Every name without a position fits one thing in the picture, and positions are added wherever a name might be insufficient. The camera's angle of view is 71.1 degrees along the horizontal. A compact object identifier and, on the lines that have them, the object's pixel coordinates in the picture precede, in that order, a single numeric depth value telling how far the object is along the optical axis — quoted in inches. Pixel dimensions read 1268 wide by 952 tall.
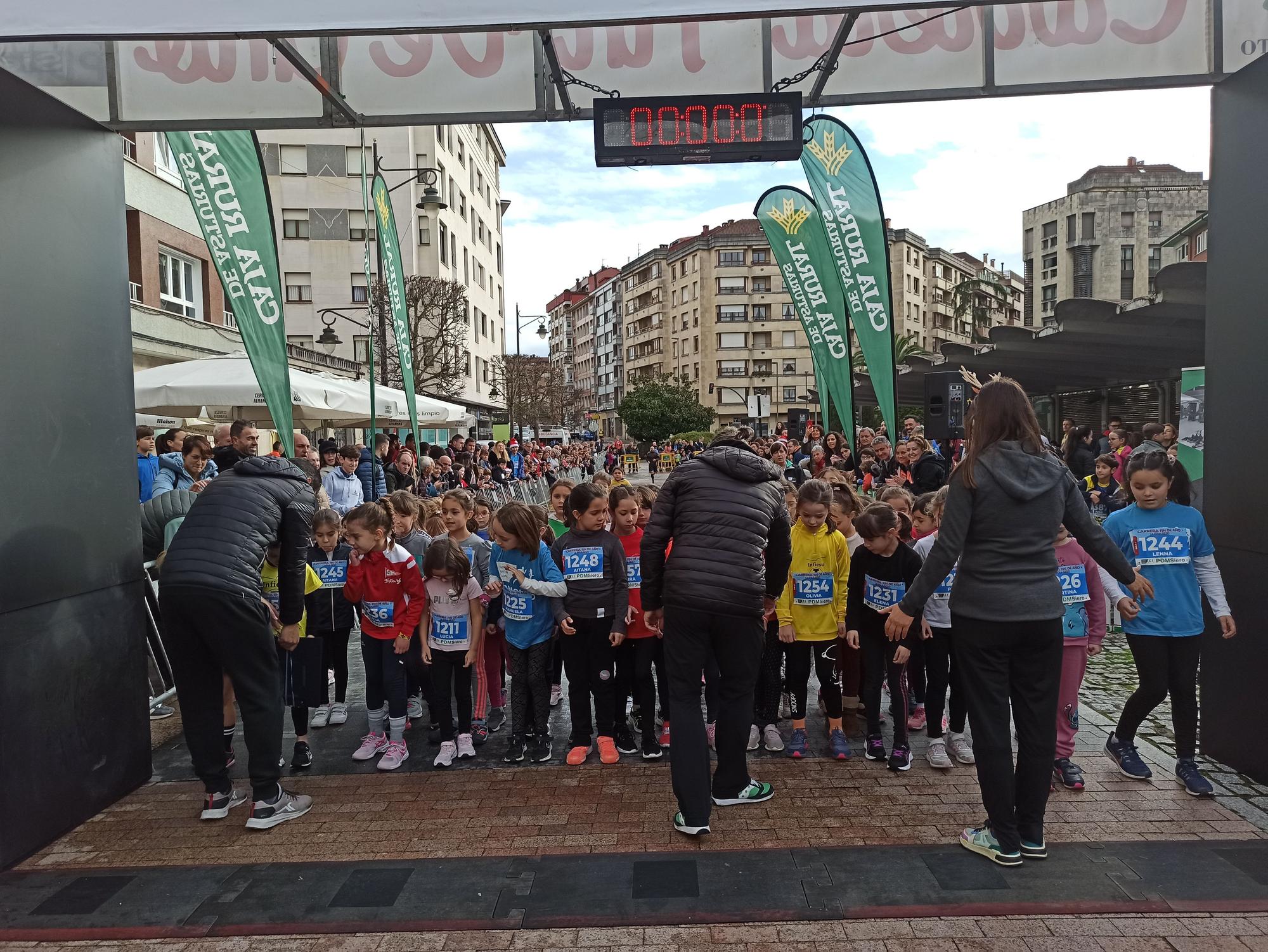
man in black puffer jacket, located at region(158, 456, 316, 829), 171.0
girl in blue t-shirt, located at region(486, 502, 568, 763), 207.5
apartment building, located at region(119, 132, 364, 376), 790.5
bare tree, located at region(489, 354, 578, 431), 2239.2
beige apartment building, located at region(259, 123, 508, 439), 1622.8
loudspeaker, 498.0
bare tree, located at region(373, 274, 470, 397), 1208.2
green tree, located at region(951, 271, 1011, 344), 3063.5
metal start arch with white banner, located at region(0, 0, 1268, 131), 191.0
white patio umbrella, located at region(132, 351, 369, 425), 374.9
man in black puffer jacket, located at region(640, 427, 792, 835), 164.6
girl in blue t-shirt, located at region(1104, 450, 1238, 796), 185.6
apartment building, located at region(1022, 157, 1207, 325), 3002.0
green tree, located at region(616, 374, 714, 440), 2790.4
